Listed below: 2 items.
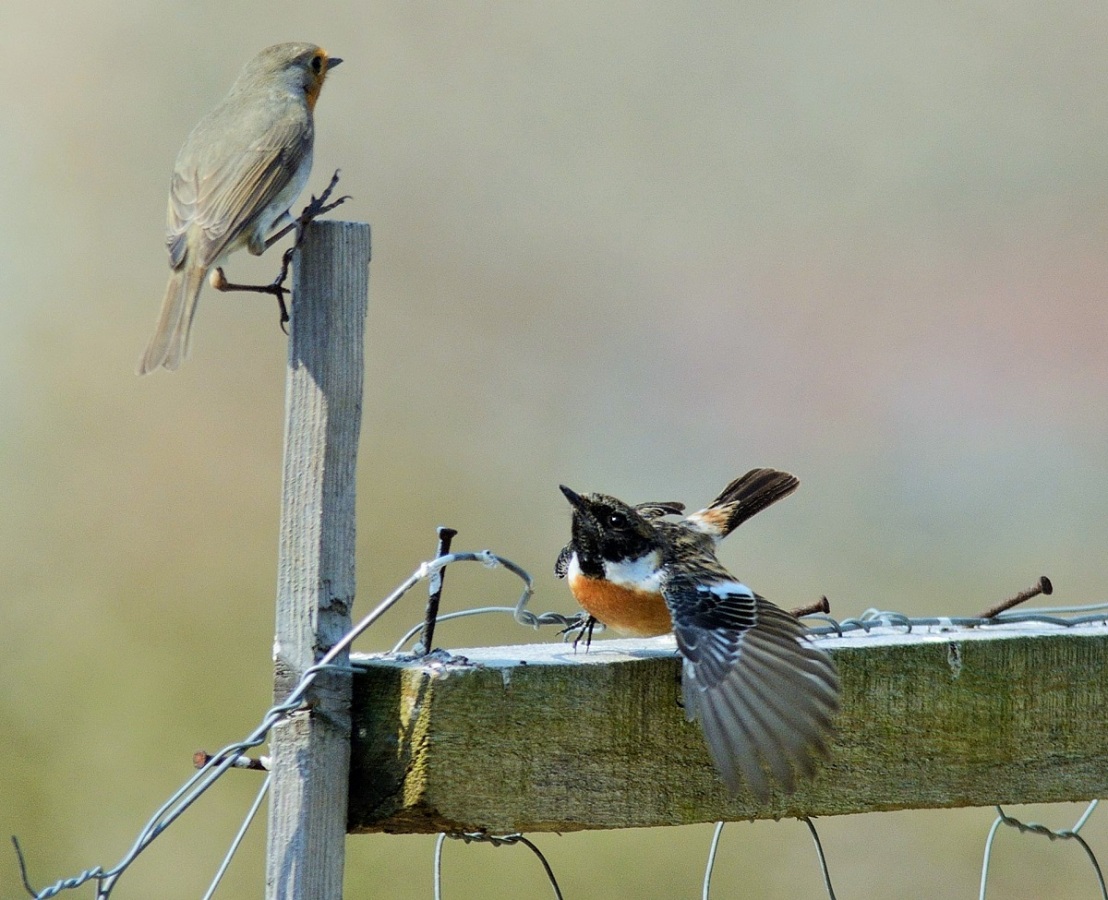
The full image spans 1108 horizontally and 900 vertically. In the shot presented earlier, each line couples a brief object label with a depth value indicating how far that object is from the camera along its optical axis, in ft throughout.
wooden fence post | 13.99
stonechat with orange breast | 15.51
